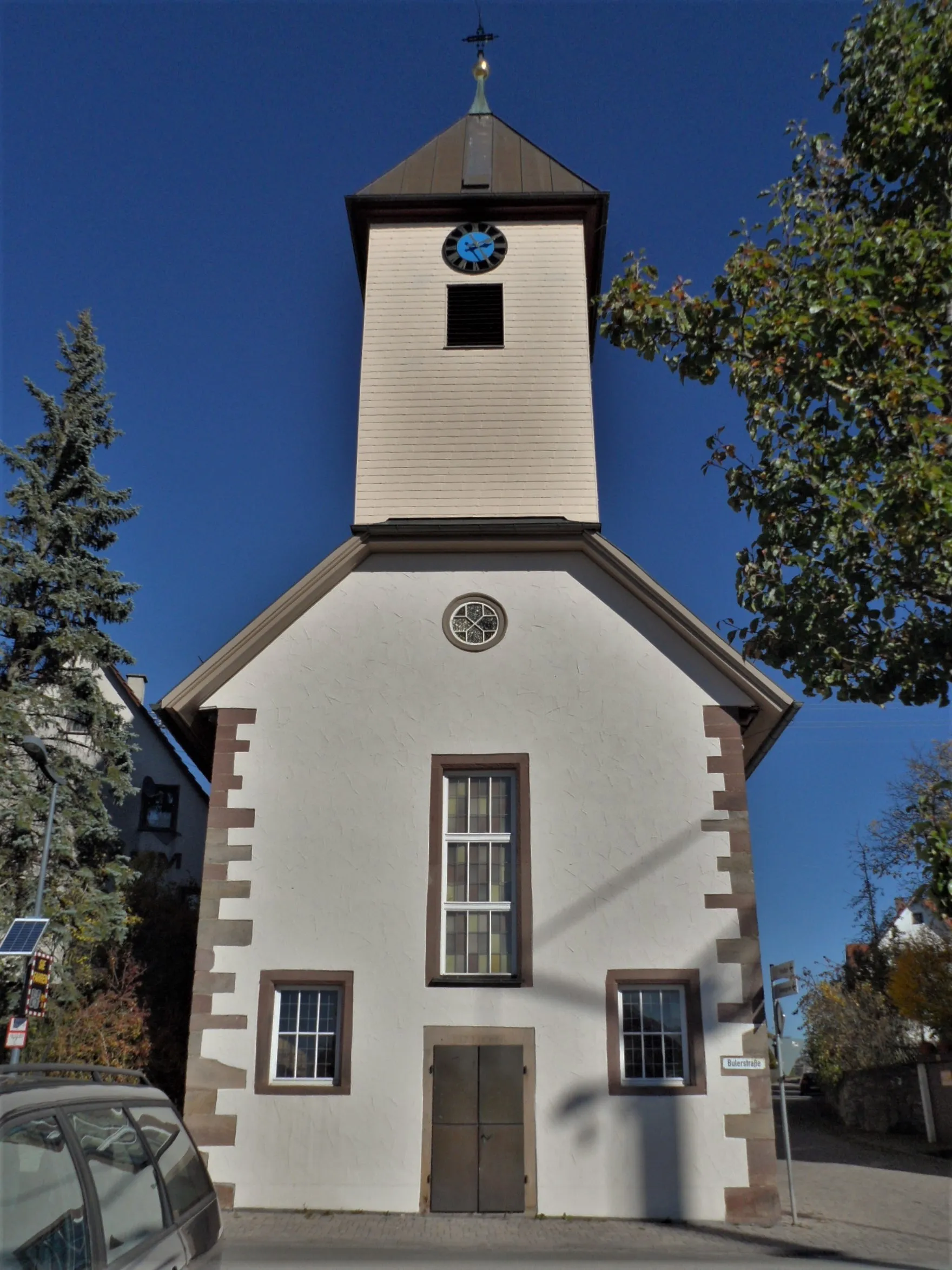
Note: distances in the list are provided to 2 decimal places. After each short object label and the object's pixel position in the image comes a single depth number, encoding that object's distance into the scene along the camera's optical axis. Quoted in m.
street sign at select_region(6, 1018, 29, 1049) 12.92
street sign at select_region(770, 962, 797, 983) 11.80
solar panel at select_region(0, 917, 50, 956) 13.41
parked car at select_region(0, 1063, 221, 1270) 3.36
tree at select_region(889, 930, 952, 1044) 20.52
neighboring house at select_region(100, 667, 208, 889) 22.89
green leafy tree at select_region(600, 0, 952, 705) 9.66
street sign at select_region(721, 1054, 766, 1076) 11.73
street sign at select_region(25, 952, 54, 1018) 13.59
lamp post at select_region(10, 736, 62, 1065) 15.23
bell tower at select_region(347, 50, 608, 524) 15.93
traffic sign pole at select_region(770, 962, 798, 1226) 11.70
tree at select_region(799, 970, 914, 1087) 25.83
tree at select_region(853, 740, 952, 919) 8.61
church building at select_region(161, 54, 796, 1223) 11.64
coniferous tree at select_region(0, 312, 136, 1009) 16.58
